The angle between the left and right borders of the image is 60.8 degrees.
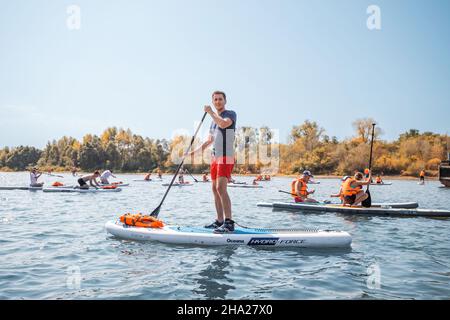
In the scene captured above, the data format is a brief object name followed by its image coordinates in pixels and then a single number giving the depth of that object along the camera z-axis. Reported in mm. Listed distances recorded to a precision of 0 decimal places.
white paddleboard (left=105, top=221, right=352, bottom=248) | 7777
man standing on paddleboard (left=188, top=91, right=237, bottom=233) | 7113
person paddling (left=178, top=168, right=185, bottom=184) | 34094
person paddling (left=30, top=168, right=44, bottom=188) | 24656
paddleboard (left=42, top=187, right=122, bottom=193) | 21969
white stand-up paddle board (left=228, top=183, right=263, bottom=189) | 33175
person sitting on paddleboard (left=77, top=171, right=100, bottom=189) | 22172
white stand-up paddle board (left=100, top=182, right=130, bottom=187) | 24531
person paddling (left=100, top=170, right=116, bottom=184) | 25388
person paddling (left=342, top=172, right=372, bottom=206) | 14109
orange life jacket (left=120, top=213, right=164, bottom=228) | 8648
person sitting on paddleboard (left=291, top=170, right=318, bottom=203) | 15688
